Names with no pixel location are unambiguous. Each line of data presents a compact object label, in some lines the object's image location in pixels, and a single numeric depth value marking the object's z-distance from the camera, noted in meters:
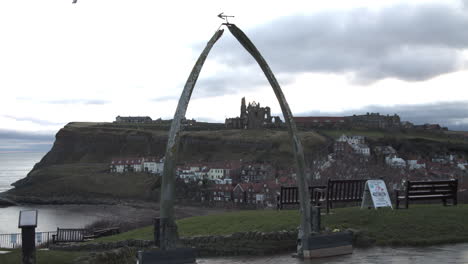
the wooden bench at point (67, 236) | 29.40
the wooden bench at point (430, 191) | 16.08
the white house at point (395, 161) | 111.75
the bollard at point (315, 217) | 11.58
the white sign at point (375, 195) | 15.43
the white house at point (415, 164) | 108.35
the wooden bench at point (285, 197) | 17.62
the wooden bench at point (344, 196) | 15.55
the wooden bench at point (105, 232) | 28.61
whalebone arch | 9.71
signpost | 9.67
